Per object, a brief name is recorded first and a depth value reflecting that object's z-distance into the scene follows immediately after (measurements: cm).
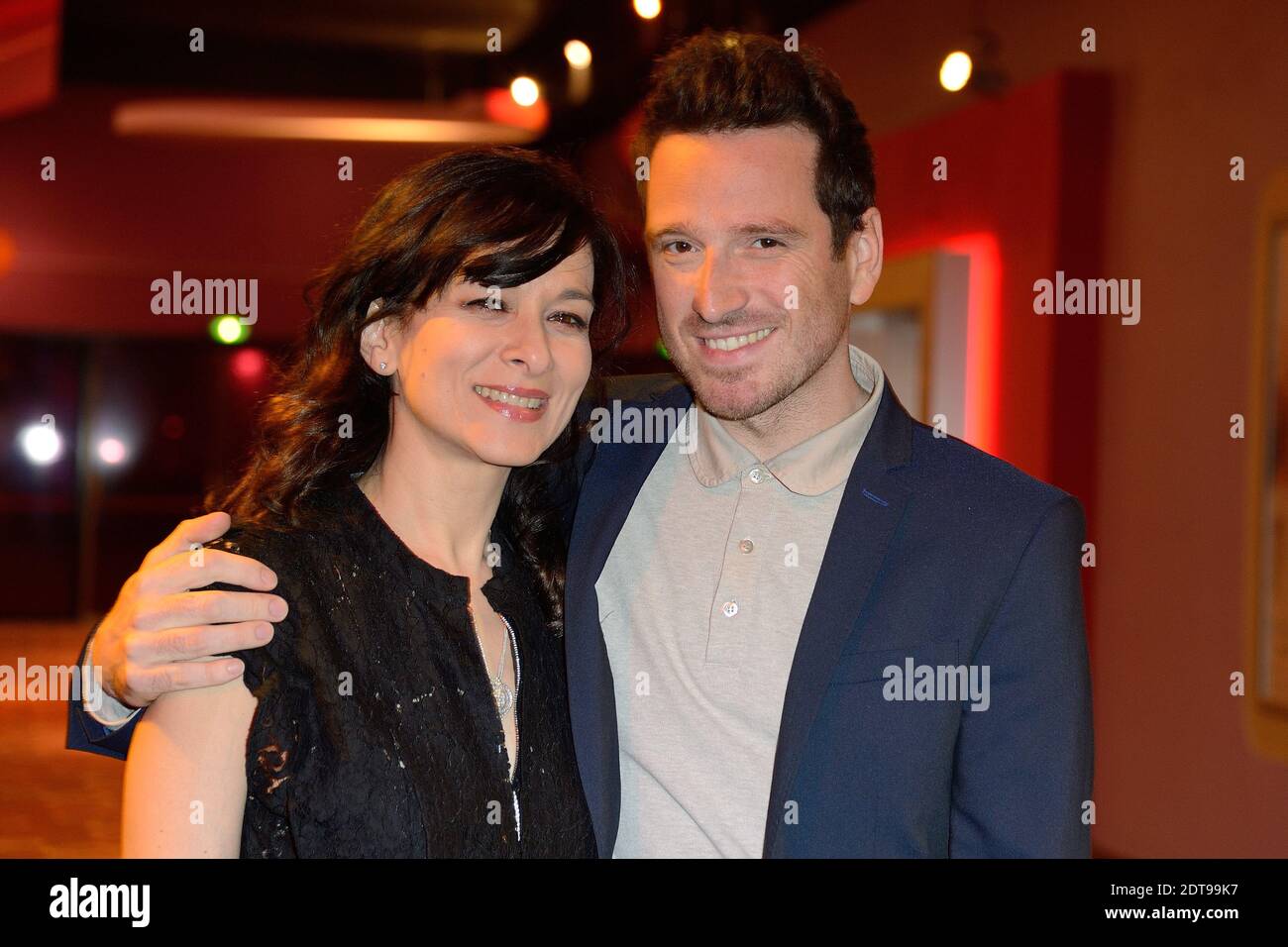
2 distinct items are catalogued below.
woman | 172
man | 187
